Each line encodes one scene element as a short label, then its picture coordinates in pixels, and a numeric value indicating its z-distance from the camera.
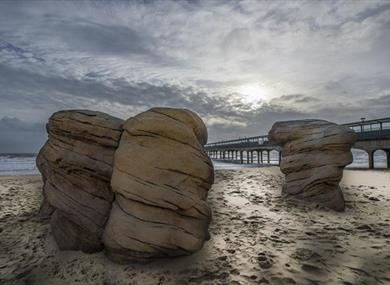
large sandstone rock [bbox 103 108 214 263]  5.18
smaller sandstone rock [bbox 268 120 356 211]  9.91
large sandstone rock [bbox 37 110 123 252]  5.93
